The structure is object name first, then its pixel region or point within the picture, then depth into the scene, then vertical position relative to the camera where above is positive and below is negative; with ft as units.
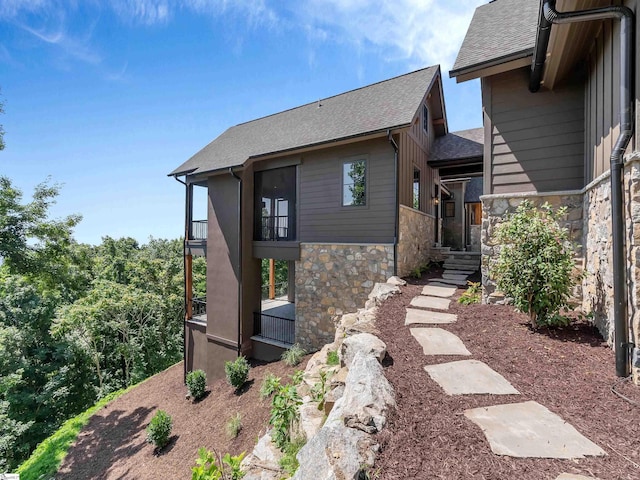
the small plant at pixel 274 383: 12.12 -6.30
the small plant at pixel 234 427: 19.01 -12.85
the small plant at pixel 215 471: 8.67 -7.31
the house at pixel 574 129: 8.63 +5.43
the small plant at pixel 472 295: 17.61 -3.43
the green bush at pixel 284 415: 9.55 -6.15
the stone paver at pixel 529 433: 5.49 -4.15
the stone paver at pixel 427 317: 14.43 -4.04
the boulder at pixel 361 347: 9.82 -3.85
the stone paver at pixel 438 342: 10.80 -4.18
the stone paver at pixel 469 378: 7.97 -4.23
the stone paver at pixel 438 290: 19.84 -3.58
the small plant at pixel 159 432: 21.24 -14.54
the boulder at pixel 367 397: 6.30 -3.94
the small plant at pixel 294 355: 25.50 -10.53
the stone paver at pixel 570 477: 4.71 -4.01
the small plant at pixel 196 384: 27.17 -13.95
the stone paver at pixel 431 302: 17.01 -3.83
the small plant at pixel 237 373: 25.04 -11.83
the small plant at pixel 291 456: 7.74 -6.29
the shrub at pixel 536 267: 12.04 -1.07
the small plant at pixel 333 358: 13.15 -5.69
